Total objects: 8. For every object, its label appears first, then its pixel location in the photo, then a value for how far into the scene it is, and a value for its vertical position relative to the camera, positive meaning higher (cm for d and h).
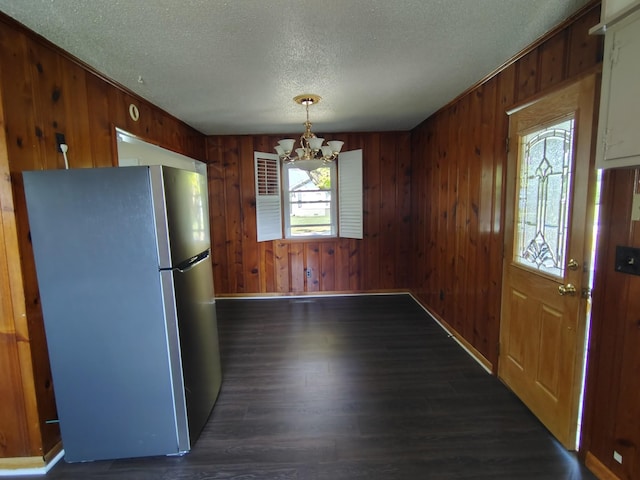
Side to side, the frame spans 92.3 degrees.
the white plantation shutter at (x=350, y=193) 452 +19
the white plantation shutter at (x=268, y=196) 454 +18
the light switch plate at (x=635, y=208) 138 -4
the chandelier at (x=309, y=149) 286 +56
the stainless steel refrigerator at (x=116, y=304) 161 -51
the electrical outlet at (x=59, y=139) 190 +46
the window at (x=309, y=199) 455 +12
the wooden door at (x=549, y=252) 166 -32
